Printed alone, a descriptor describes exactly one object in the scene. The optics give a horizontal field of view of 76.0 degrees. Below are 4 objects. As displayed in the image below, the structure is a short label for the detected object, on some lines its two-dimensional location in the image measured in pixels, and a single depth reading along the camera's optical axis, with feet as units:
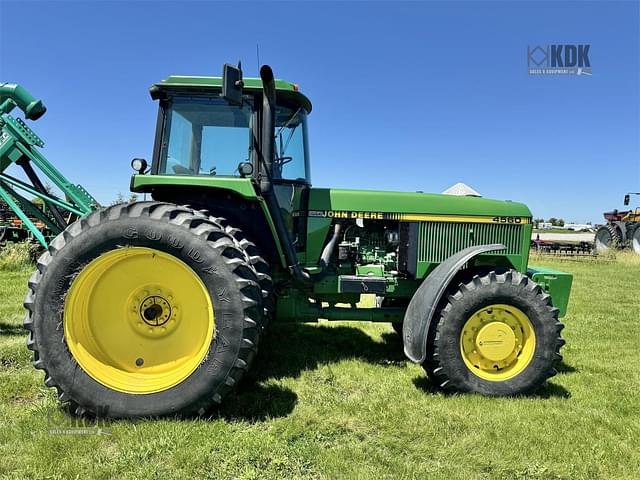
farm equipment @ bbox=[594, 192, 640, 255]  62.95
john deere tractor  9.09
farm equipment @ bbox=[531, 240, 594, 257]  64.54
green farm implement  17.74
